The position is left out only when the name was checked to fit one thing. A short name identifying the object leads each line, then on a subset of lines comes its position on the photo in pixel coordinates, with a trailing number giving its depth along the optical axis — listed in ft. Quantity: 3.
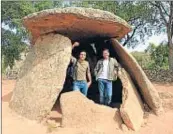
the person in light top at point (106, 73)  11.66
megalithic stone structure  10.68
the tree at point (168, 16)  27.14
